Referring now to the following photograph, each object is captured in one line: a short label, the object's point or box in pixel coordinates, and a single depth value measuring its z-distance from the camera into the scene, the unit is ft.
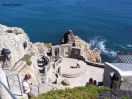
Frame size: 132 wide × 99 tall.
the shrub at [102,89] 37.92
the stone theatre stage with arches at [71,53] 85.05
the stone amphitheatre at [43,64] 56.28
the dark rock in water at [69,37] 188.96
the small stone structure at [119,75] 40.63
